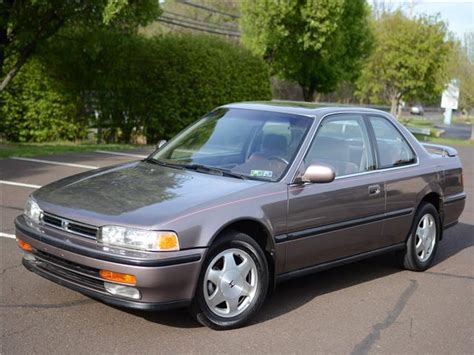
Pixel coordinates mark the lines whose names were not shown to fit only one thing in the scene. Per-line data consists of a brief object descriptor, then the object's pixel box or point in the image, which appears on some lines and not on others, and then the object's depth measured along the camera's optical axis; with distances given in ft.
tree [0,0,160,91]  48.55
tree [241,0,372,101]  76.79
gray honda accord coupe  13.82
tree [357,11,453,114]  130.21
